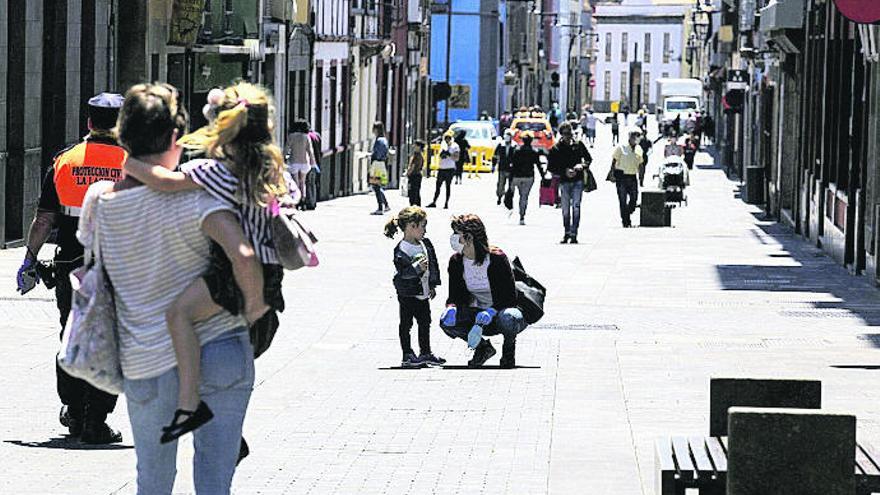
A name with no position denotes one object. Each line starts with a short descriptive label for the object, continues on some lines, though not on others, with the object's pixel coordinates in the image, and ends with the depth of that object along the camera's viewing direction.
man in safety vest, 9.84
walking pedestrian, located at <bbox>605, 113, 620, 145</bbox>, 96.27
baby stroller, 43.06
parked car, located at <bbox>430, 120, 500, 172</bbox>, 64.88
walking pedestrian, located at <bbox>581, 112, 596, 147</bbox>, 93.25
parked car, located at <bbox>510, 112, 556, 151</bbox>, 75.31
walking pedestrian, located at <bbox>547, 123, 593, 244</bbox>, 29.23
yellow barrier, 64.75
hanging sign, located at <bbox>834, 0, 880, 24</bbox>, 17.72
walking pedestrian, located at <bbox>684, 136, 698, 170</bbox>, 64.19
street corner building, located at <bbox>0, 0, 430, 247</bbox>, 24.03
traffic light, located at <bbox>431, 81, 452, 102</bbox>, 64.94
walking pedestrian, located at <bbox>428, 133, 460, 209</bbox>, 40.97
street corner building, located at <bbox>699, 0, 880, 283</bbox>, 23.67
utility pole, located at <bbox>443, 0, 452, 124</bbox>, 76.20
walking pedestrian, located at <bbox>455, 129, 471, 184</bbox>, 52.22
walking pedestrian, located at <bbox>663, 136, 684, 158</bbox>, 46.19
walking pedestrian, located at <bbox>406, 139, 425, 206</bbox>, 38.06
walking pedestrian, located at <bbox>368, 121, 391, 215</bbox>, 37.88
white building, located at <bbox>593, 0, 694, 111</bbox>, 173.75
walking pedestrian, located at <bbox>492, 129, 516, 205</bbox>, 42.81
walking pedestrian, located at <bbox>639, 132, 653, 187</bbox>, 63.78
